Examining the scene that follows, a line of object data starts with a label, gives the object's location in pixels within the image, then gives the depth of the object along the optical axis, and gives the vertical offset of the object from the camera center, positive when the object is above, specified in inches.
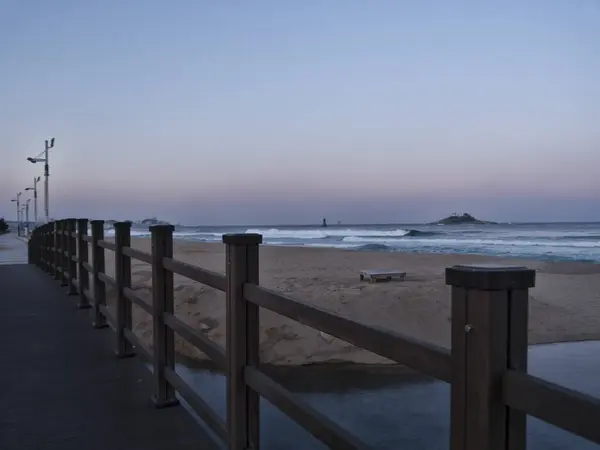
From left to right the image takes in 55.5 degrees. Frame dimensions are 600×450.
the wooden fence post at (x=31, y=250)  658.6 -43.9
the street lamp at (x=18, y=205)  2827.3 +44.0
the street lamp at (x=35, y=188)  1902.4 +86.5
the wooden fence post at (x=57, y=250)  395.9 -26.3
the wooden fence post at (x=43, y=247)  502.5 -31.0
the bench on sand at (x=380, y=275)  534.6 -59.3
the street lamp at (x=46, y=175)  983.1 +67.8
